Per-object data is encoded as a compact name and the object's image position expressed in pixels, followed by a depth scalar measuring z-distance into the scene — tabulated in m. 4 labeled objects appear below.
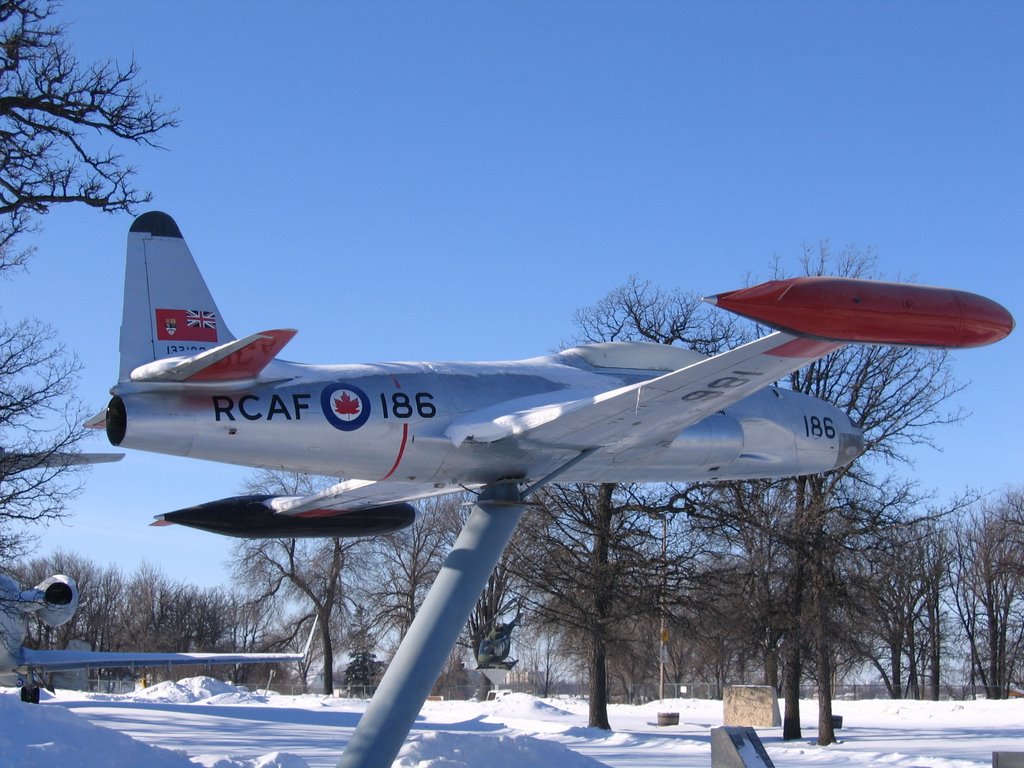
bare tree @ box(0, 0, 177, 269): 15.30
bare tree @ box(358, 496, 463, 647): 49.53
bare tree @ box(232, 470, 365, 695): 48.91
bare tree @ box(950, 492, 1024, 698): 52.28
